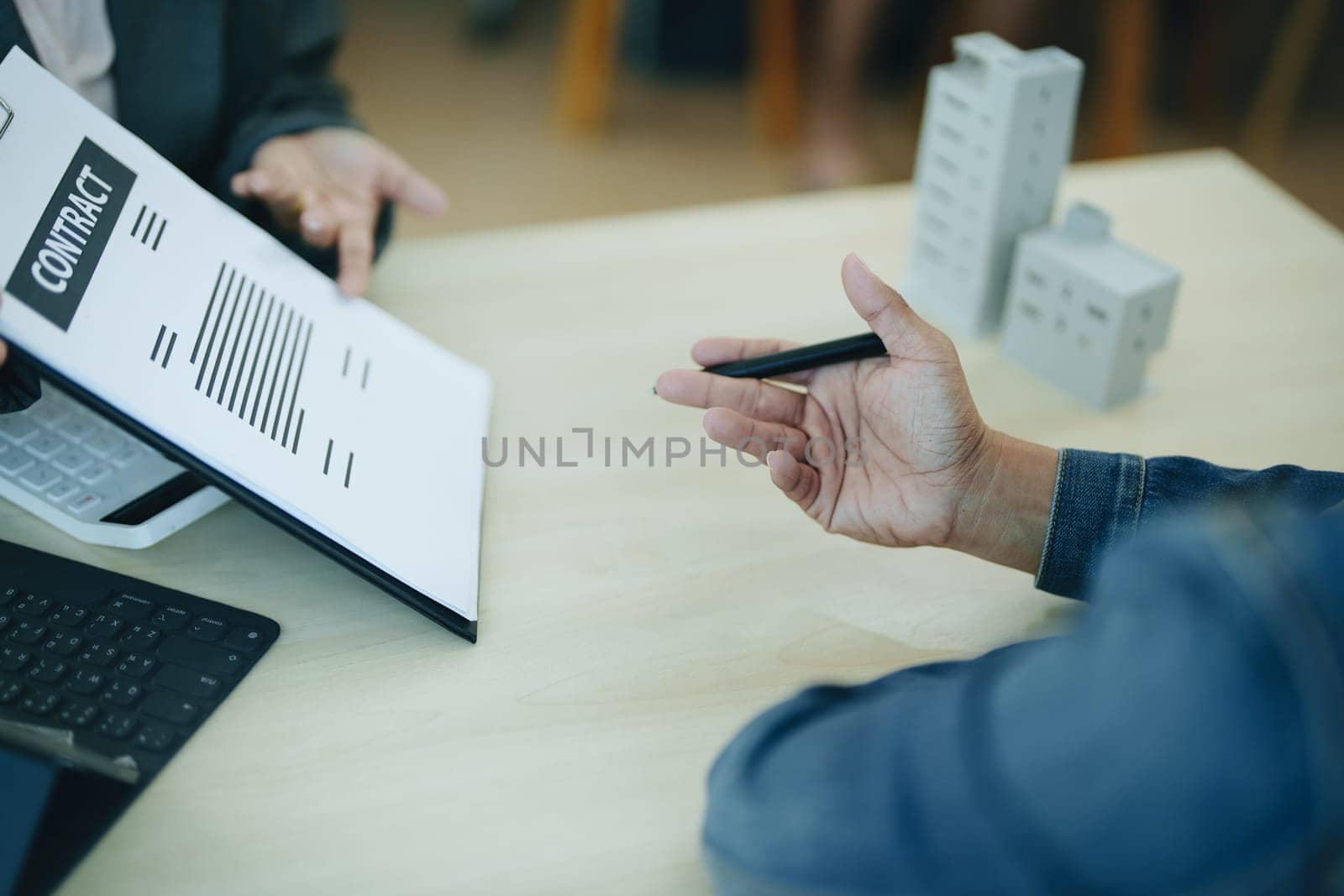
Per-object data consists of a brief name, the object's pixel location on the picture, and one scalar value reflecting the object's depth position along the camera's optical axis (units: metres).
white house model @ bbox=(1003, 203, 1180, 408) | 0.81
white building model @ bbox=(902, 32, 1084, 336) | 0.86
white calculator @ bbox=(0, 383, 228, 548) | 0.68
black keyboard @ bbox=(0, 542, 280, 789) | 0.56
